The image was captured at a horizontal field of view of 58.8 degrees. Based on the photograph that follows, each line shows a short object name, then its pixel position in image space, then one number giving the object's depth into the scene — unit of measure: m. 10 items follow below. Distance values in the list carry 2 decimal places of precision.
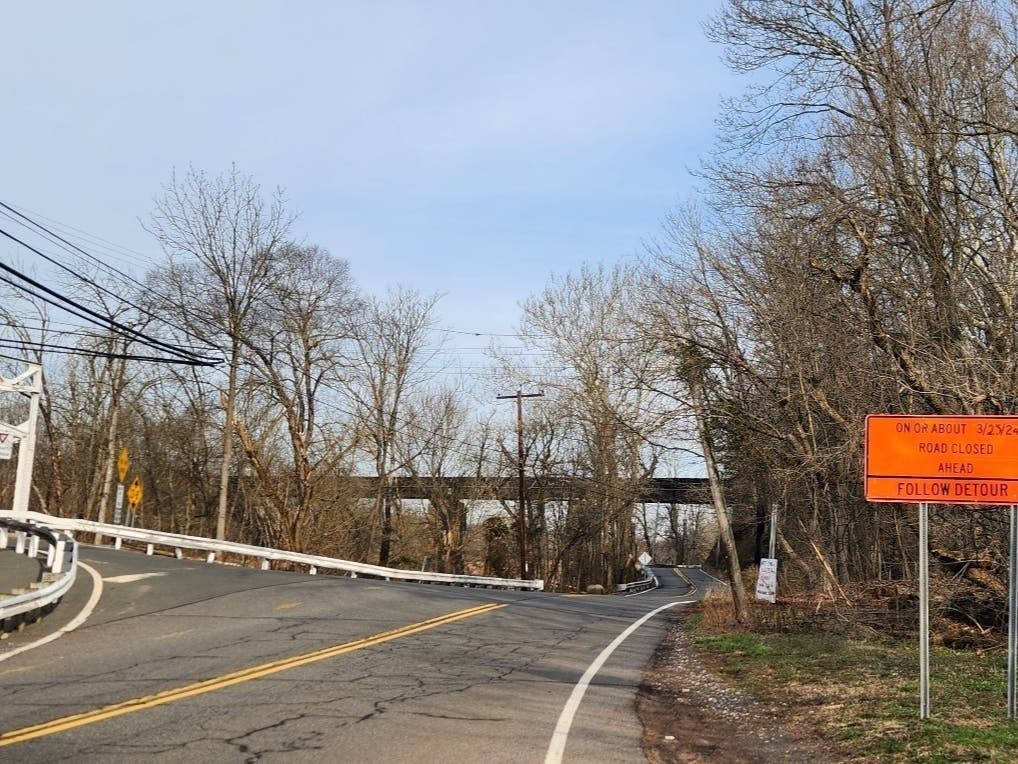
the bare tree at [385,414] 50.06
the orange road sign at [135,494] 36.94
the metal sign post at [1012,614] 7.74
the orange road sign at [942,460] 7.93
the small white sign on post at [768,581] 19.61
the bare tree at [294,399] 39.19
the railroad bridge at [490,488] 53.50
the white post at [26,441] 27.09
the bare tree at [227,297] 37.22
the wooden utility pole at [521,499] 43.06
